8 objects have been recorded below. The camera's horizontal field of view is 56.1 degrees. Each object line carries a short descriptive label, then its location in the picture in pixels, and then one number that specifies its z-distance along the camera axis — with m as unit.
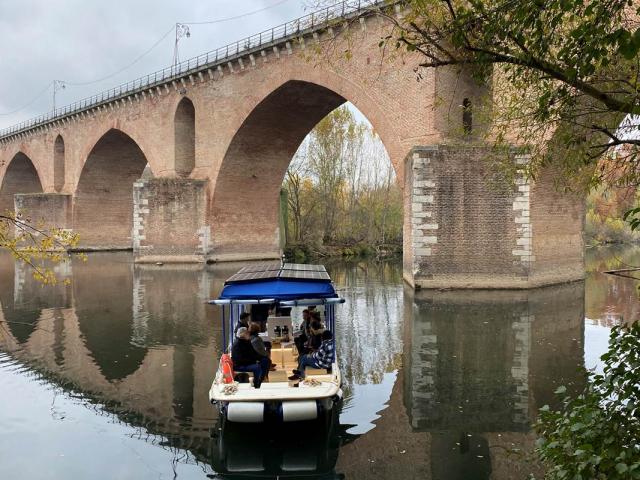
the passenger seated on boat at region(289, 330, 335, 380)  7.50
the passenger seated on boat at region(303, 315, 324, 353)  8.32
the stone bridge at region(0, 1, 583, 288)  18.19
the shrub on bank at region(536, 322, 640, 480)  3.47
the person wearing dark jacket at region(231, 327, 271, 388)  7.03
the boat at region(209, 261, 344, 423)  6.39
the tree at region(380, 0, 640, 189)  4.04
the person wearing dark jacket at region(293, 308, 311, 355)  8.63
